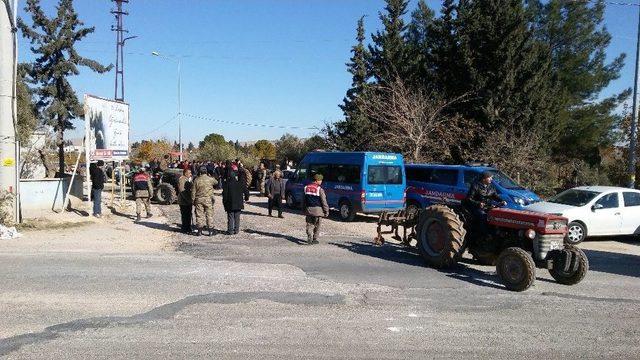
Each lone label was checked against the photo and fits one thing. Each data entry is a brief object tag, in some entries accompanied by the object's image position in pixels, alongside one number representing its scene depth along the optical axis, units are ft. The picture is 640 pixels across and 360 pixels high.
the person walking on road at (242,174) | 48.07
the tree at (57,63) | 81.51
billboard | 52.75
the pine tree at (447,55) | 90.68
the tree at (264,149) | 242.17
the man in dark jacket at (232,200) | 41.06
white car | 42.68
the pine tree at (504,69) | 84.38
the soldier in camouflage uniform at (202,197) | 40.83
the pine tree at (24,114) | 70.79
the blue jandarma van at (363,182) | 52.21
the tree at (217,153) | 169.35
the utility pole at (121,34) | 132.87
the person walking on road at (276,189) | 55.06
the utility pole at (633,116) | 56.82
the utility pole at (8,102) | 43.24
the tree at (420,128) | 81.82
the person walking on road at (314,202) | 37.93
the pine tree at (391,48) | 106.32
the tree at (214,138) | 261.52
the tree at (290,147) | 177.72
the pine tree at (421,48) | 98.58
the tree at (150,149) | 210.59
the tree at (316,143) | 116.67
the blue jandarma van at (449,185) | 49.47
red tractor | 25.62
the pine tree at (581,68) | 95.66
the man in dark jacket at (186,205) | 42.04
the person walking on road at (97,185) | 49.88
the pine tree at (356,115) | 103.09
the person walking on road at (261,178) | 83.22
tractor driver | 29.60
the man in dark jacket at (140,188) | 49.11
